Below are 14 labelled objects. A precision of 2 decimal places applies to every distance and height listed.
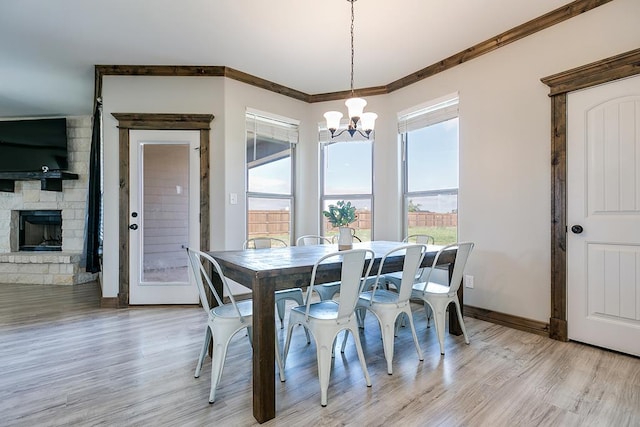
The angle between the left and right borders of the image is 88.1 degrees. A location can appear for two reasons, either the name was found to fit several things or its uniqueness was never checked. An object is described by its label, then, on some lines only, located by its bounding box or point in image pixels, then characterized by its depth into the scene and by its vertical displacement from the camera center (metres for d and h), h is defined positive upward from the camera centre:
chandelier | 2.49 +0.77
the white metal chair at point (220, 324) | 1.82 -0.63
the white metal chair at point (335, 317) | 1.79 -0.59
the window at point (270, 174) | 4.01 +0.52
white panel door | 2.30 +0.00
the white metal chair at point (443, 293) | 2.44 -0.60
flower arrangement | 3.07 +0.01
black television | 5.05 +1.08
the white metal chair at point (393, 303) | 2.12 -0.60
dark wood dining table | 1.65 -0.37
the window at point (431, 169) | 3.53 +0.53
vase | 2.50 -0.18
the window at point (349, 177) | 4.33 +0.52
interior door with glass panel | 3.61 +0.02
